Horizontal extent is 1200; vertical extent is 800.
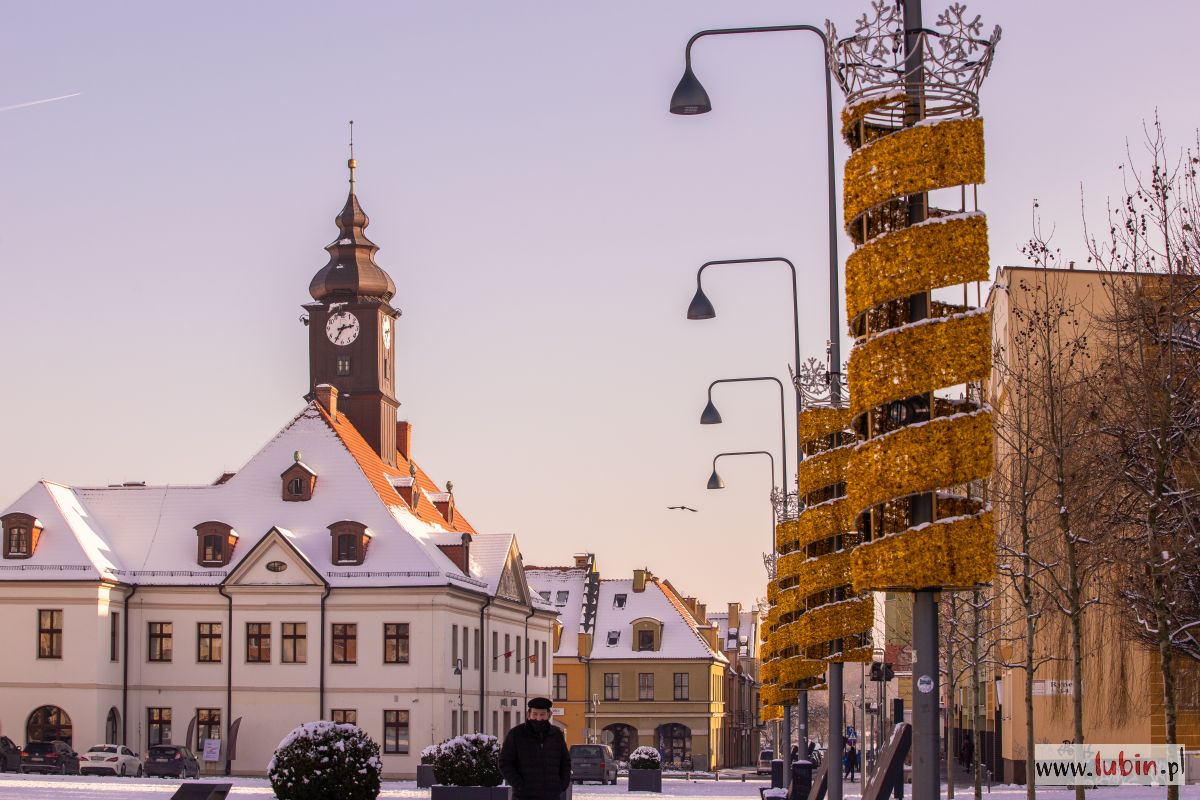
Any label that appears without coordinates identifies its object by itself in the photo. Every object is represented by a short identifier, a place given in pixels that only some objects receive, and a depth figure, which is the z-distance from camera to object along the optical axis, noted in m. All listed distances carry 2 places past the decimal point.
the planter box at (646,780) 56.47
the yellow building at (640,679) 105.75
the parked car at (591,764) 71.25
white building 70.81
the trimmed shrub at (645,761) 57.31
